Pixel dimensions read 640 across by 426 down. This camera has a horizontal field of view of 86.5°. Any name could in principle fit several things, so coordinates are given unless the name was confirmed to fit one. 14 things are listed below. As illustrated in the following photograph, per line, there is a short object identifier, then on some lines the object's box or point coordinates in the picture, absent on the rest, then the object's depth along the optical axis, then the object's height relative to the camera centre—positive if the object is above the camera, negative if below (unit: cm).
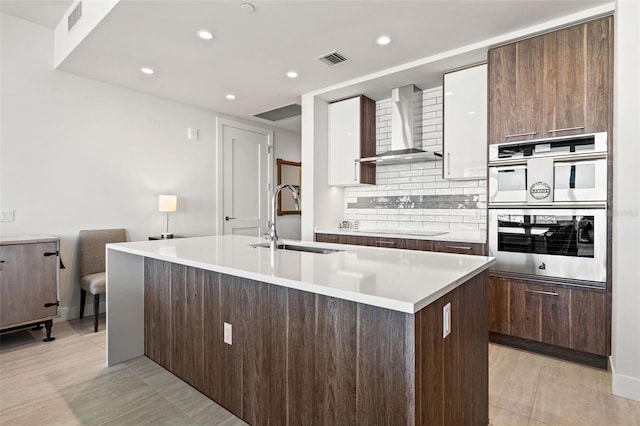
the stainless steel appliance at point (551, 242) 243 -26
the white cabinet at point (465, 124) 315 +81
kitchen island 119 -55
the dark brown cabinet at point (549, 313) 242 -80
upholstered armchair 343 -48
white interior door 518 +52
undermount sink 231 -28
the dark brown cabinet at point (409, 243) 303 -34
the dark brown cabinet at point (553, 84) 242 +96
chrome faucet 232 -8
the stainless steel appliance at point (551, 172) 243 +28
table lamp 412 +7
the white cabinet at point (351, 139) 409 +86
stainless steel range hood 371 +94
